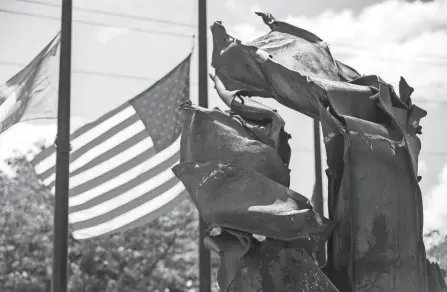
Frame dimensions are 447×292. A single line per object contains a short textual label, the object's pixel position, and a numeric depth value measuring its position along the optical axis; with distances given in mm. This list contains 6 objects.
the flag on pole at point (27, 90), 10609
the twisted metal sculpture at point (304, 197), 5168
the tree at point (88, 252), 22047
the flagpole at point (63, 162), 8953
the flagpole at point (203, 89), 9484
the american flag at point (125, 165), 10883
